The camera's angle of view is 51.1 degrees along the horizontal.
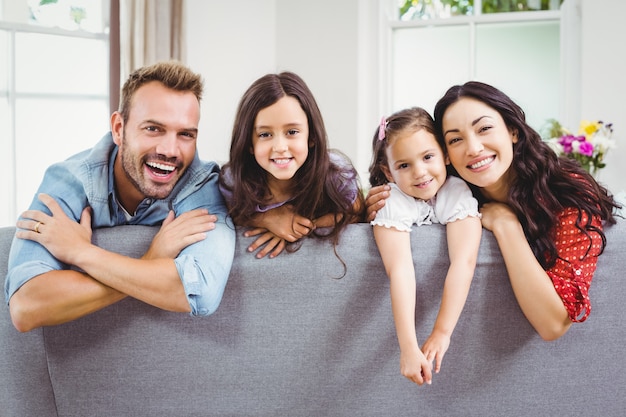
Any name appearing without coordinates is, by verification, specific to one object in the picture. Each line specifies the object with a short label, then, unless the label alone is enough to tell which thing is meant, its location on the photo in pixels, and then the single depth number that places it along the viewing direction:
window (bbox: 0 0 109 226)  4.02
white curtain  4.21
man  1.54
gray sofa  1.64
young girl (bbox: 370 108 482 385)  1.53
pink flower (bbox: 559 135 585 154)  3.79
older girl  1.75
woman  1.58
